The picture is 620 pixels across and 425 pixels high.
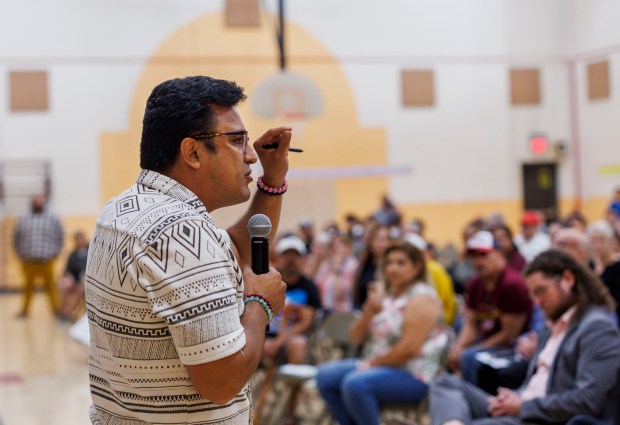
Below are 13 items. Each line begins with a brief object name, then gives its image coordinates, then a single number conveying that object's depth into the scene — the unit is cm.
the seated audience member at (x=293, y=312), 1015
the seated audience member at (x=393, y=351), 780
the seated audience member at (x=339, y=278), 1355
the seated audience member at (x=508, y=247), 1169
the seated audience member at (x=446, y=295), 1109
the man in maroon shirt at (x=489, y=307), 859
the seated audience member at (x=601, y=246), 934
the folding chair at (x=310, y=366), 961
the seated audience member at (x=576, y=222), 1376
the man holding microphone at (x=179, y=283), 250
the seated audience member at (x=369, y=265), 1216
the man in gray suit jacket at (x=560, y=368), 577
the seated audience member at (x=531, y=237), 1580
